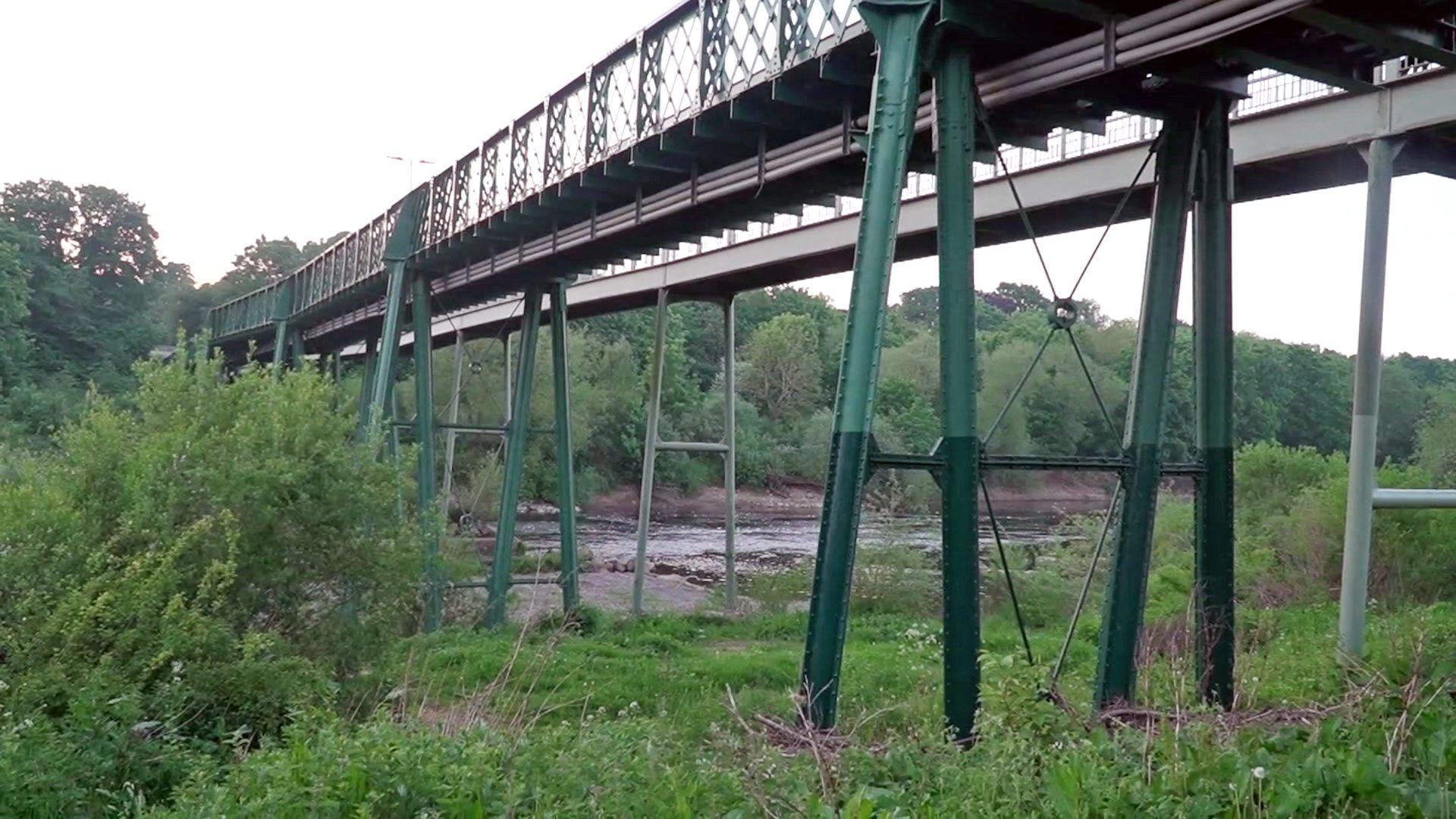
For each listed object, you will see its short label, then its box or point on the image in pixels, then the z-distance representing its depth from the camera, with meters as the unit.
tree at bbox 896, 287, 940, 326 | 44.97
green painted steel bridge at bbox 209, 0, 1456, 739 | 7.15
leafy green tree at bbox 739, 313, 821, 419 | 40.69
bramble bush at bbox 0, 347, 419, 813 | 6.17
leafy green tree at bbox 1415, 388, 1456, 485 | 16.02
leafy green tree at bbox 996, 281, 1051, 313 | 46.88
